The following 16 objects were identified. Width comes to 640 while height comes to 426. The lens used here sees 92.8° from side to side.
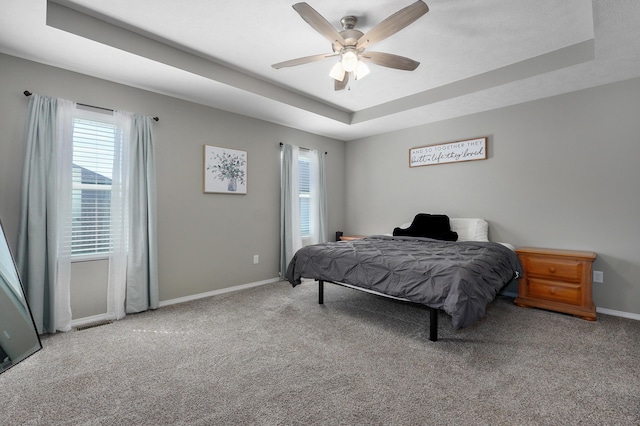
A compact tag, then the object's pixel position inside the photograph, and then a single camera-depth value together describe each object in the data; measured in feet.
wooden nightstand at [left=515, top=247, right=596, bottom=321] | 9.91
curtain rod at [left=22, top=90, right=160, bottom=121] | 8.64
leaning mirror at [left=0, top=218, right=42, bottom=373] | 3.29
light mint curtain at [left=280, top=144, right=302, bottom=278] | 15.14
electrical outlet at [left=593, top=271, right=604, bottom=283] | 10.60
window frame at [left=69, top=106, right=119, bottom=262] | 9.46
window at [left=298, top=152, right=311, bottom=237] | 16.53
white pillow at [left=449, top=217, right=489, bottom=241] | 12.90
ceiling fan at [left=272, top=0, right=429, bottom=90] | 6.54
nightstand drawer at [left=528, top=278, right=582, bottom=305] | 10.09
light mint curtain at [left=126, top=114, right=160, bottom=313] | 10.40
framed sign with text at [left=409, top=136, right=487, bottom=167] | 13.46
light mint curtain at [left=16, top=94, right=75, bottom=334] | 8.53
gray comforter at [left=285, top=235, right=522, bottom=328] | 7.39
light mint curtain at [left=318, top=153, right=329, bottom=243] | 16.97
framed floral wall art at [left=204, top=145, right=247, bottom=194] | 12.63
